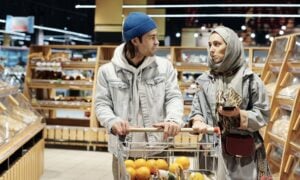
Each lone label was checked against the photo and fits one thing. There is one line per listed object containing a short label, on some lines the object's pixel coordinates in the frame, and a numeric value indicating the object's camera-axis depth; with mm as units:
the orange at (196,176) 2219
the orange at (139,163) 2281
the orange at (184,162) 2363
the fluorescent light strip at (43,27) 21803
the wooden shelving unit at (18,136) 4398
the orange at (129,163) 2259
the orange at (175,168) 2229
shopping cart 2215
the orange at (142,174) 2221
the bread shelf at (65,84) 8750
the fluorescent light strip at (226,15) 15853
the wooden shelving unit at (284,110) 4730
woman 2650
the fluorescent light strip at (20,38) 25200
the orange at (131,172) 2207
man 2592
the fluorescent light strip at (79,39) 29266
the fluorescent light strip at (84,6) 11172
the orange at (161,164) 2340
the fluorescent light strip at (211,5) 13823
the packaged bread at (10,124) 4801
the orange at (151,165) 2284
